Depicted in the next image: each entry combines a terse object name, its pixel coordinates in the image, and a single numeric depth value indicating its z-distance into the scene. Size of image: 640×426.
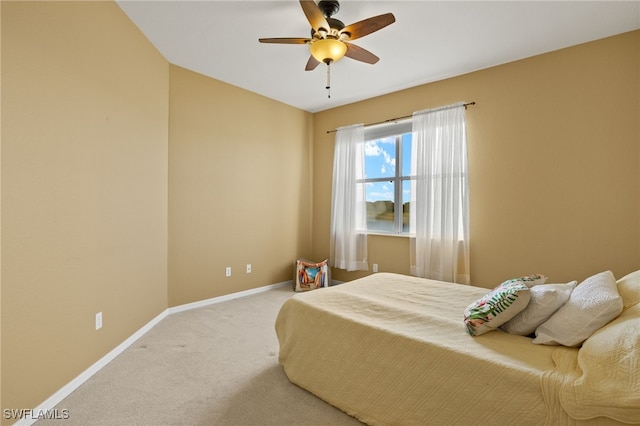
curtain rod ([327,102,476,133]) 3.36
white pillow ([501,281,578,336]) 1.46
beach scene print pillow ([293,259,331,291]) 4.23
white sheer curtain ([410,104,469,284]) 3.39
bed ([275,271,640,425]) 1.06
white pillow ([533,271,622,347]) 1.31
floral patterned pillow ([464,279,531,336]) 1.49
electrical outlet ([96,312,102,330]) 2.15
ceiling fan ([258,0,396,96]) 2.02
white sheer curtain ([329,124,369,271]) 4.30
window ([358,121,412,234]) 4.02
